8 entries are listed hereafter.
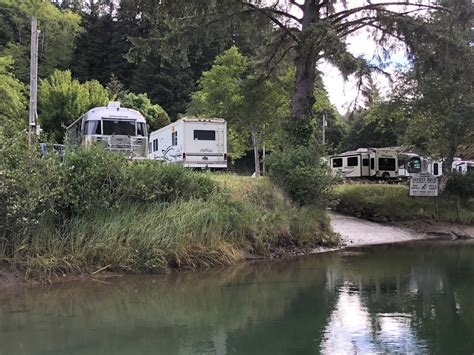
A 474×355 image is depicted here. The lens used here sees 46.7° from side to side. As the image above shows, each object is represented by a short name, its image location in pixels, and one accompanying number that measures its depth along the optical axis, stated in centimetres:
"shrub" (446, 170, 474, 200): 2564
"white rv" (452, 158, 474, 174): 4088
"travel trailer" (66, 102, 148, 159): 2420
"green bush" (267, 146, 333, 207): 1833
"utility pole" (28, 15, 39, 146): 2006
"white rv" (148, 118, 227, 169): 2439
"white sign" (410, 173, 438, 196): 2459
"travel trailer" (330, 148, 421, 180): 3969
